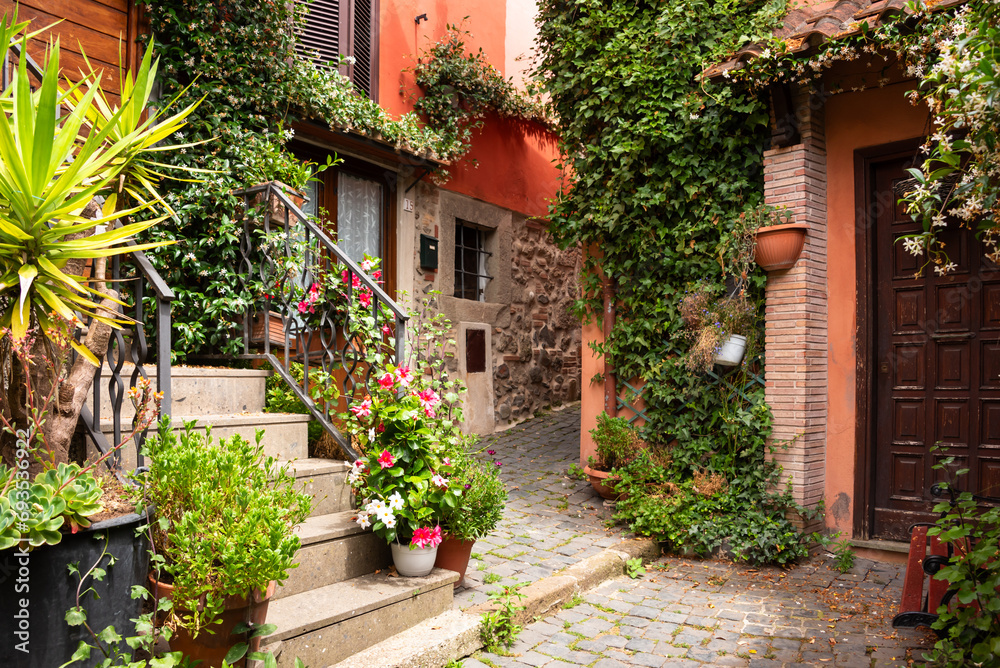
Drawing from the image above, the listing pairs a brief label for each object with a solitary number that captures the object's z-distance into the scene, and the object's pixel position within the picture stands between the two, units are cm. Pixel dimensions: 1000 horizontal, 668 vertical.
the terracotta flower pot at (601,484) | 561
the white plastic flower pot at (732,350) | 520
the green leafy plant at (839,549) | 464
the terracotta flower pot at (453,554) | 355
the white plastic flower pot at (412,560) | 328
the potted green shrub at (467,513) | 345
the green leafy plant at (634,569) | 454
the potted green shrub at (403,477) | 321
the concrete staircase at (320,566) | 272
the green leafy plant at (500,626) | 327
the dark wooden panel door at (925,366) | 458
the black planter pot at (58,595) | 185
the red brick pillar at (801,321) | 489
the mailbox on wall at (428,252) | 735
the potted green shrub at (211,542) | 223
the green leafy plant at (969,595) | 272
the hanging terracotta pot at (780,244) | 492
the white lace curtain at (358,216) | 662
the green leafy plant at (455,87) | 735
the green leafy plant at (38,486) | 187
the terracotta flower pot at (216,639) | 232
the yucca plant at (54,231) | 202
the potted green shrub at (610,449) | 562
